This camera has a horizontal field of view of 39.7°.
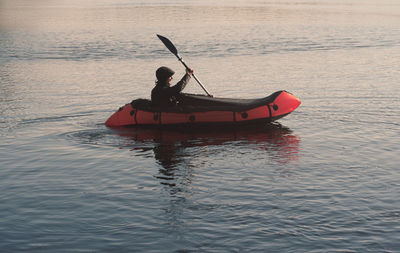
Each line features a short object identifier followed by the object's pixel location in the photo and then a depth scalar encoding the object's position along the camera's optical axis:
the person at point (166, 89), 12.77
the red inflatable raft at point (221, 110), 12.77
